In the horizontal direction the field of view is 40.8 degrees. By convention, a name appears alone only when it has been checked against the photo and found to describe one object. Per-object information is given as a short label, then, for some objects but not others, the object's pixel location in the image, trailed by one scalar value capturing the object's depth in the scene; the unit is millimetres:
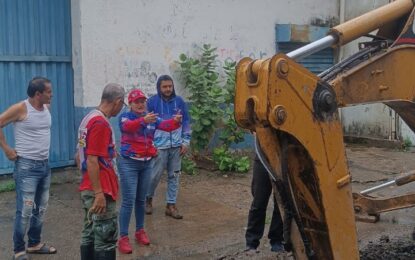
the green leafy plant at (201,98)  8898
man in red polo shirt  4363
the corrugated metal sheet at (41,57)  7781
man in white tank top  5129
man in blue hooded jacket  6523
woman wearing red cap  5512
